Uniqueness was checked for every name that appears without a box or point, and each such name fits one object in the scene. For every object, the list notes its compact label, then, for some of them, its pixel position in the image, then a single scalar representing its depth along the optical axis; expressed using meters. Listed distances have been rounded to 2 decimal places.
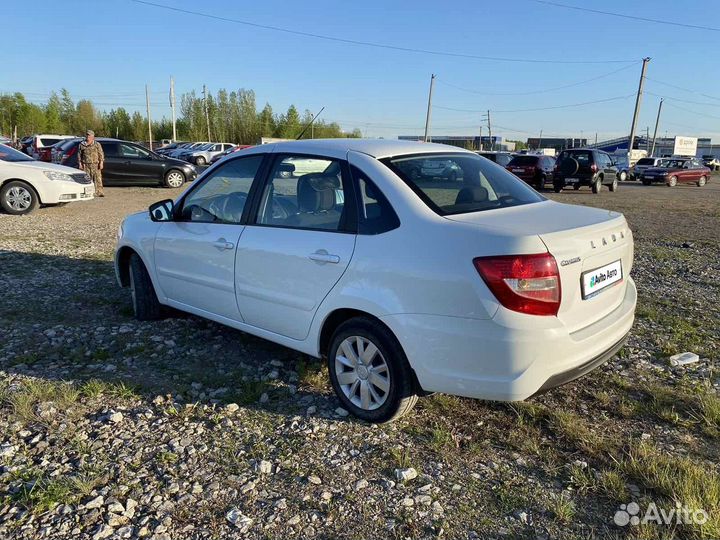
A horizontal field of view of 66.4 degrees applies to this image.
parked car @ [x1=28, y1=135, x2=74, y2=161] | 22.02
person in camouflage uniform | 14.36
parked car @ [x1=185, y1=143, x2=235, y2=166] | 37.25
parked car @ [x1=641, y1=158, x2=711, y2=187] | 30.02
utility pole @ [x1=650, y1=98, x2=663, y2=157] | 73.70
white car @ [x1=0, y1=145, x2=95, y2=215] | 11.48
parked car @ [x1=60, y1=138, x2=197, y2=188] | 17.41
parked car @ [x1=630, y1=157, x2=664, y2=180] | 31.50
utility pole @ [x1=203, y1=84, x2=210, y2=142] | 73.31
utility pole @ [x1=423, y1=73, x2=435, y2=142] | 49.84
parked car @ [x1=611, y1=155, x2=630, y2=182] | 31.09
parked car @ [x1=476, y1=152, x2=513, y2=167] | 25.56
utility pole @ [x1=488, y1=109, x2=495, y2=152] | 78.32
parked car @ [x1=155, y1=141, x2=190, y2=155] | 43.06
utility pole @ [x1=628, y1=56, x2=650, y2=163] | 40.19
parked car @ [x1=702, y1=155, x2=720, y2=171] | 54.56
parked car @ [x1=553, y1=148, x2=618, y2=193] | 22.02
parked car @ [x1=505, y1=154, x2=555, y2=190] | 22.69
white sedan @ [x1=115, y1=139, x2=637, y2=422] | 2.72
